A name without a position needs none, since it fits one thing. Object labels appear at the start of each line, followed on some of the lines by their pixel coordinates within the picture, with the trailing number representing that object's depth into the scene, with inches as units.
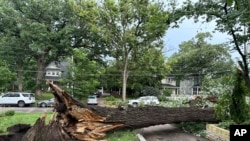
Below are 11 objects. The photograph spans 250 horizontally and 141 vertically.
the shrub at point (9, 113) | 367.8
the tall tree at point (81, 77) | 466.6
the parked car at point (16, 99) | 606.6
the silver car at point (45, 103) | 600.3
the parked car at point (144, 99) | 593.8
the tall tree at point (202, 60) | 868.2
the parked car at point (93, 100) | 607.3
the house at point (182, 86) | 1114.0
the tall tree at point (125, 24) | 580.5
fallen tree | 175.3
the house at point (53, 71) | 974.4
